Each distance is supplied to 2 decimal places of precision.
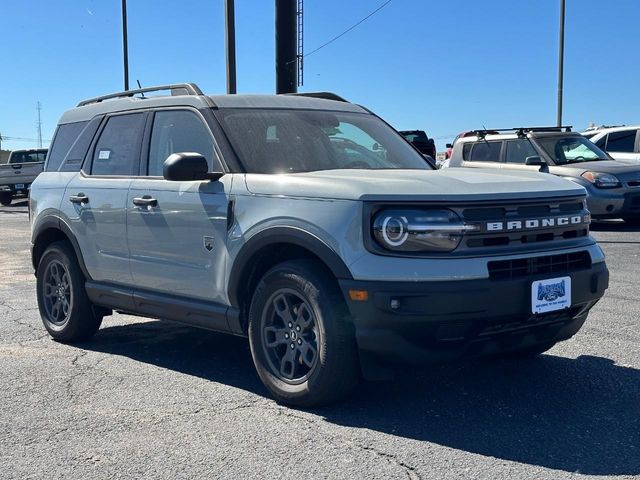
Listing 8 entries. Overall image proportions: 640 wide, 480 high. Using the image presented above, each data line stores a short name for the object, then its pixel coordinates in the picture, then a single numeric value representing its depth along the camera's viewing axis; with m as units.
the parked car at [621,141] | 16.17
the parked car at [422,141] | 23.77
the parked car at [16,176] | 26.98
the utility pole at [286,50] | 16.52
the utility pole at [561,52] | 24.50
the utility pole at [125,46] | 24.62
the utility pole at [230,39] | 14.39
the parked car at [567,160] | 13.37
